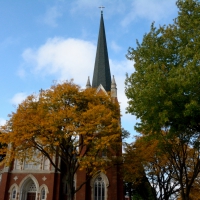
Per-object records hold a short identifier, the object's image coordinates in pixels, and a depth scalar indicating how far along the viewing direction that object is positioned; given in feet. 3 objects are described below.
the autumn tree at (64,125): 60.59
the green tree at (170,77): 40.04
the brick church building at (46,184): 90.27
